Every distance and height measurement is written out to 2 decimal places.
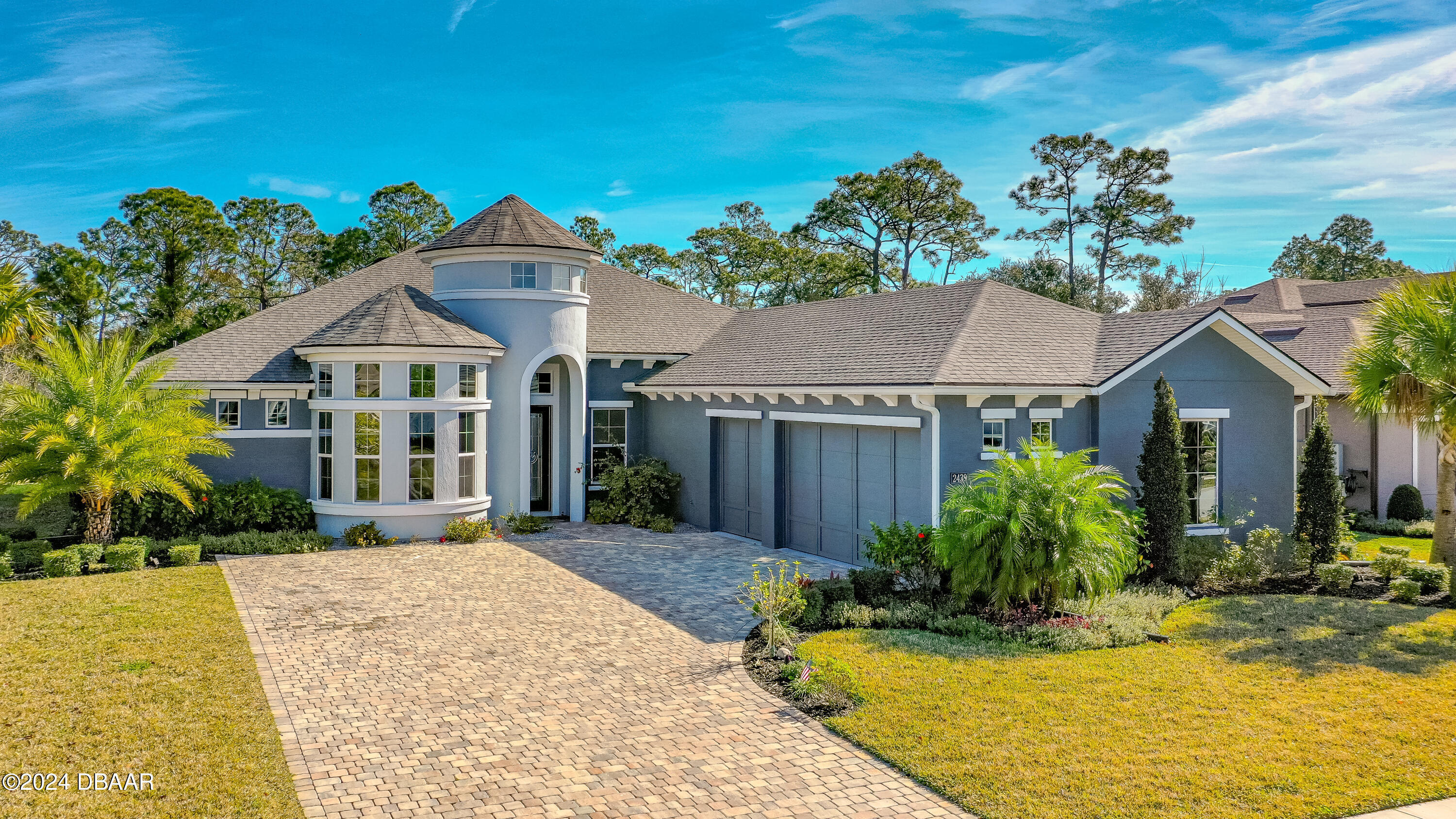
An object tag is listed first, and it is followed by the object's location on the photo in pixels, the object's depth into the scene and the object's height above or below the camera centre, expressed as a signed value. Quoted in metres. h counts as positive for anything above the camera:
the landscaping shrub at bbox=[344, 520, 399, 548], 16.48 -2.15
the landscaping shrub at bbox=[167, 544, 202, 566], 14.38 -2.18
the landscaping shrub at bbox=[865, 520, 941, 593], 12.05 -1.89
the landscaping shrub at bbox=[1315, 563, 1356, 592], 12.82 -2.34
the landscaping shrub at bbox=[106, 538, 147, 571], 13.89 -2.14
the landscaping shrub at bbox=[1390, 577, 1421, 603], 12.17 -2.41
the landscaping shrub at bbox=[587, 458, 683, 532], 19.47 -1.57
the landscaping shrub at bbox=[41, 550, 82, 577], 13.34 -2.15
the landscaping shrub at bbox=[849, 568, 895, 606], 11.78 -2.24
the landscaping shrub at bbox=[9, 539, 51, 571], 13.87 -2.10
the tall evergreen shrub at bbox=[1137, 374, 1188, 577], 12.70 -0.92
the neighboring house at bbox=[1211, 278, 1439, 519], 20.02 -0.15
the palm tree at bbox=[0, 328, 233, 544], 13.80 -0.08
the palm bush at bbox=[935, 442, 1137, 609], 10.40 -1.39
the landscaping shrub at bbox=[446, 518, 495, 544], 17.09 -2.12
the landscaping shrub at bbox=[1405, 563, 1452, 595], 12.30 -2.22
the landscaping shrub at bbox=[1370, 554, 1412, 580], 12.86 -2.19
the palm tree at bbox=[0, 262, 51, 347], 16.25 +2.36
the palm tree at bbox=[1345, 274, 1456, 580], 12.40 +0.86
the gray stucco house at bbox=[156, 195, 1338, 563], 13.82 +0.62
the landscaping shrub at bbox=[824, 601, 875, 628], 10.82 -2.47
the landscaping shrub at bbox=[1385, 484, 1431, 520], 19.23 -1.84
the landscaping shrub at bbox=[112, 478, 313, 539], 15.76 -1.66
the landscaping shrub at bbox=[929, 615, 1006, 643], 10.30 -2.52
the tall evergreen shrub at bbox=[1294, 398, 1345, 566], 13.92 -1.24
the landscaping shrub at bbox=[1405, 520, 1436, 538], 18.08 -2.29
